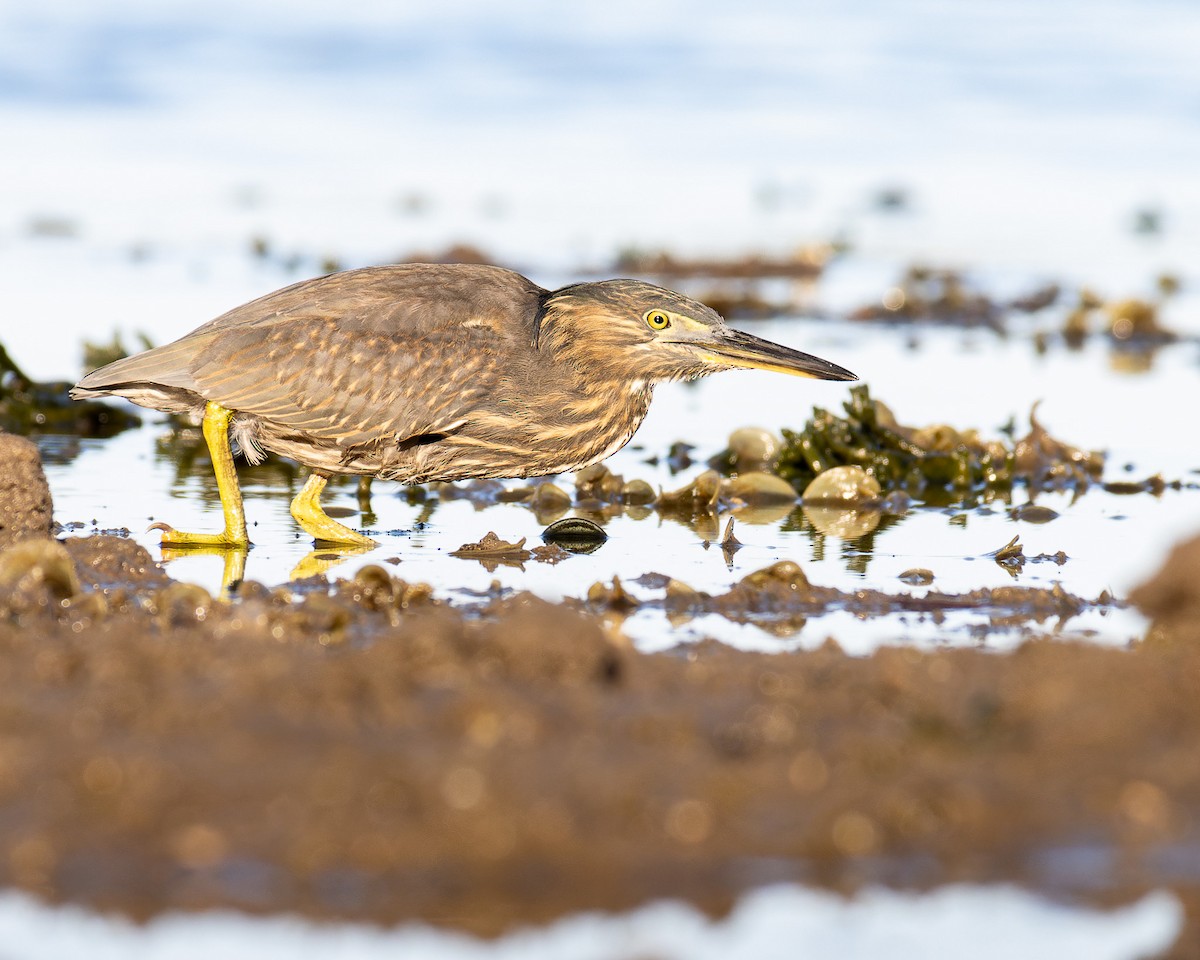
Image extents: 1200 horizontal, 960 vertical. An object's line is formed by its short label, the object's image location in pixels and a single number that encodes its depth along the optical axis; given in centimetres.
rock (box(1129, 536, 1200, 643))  953
